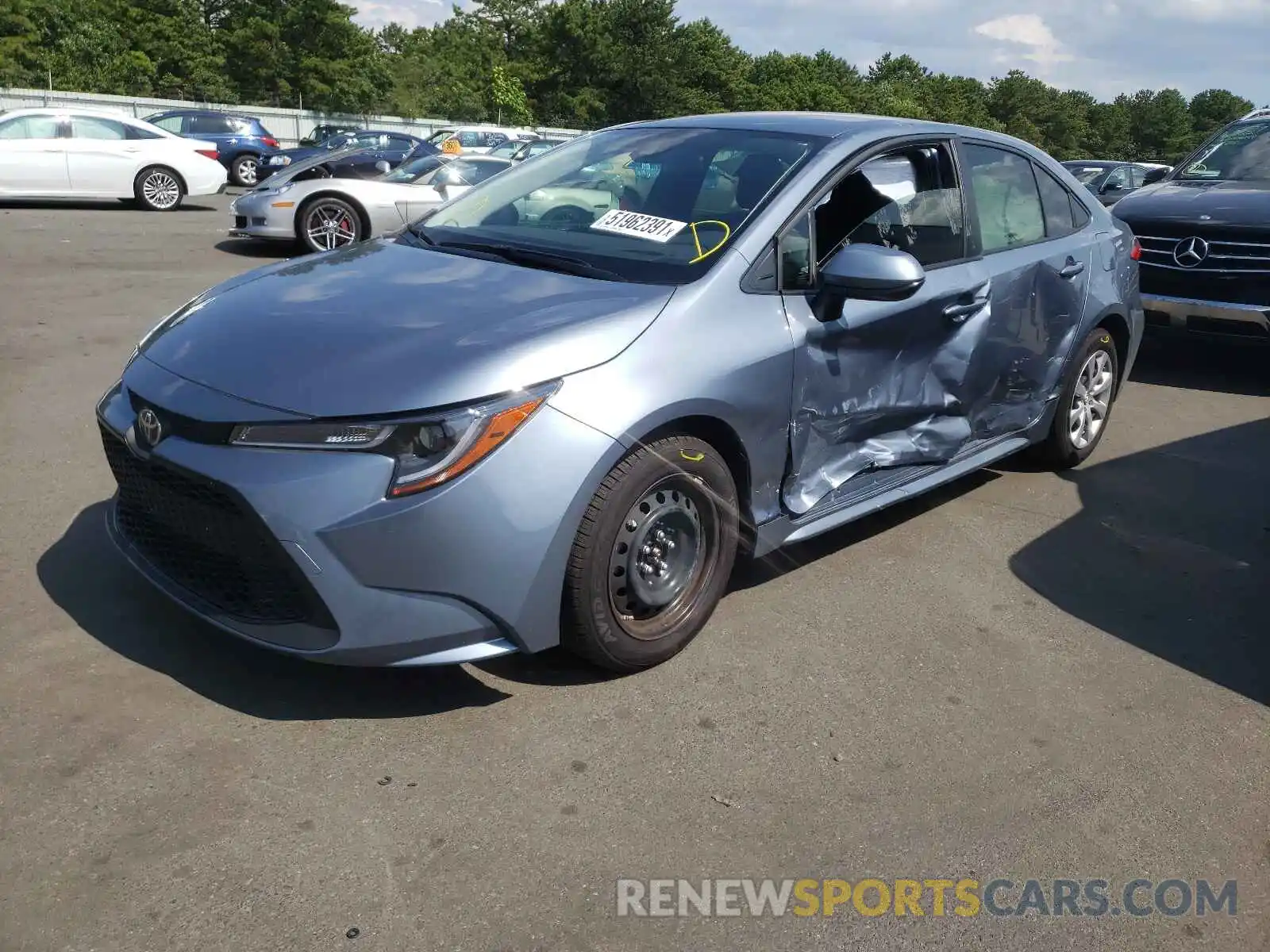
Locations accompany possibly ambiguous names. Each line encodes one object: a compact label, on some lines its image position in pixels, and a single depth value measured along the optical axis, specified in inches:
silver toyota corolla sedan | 113.6
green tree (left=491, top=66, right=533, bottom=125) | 2309.3
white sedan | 595.5
